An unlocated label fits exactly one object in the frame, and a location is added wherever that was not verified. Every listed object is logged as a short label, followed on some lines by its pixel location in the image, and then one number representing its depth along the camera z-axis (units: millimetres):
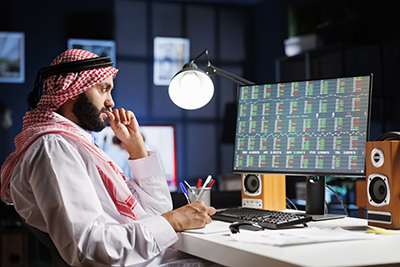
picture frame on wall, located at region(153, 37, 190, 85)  5102
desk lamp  2062
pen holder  1859
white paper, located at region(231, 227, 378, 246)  1124
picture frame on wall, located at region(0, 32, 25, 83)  4578
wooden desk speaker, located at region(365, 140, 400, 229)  1356
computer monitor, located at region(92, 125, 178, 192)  4840
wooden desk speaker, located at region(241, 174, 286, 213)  1838
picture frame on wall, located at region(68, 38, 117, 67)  4797
